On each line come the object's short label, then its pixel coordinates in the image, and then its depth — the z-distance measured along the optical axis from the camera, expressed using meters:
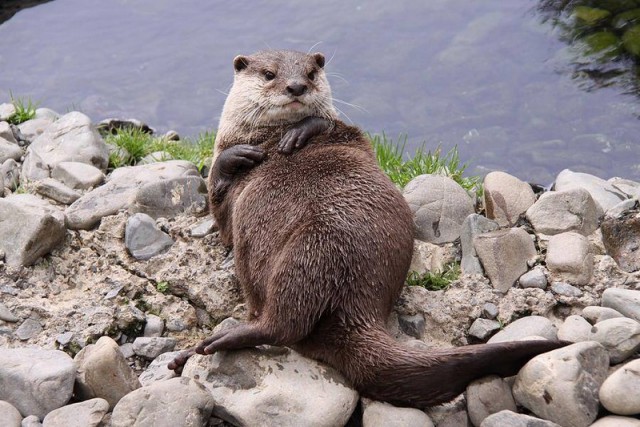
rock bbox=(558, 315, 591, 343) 3.00
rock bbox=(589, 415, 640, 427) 2.59
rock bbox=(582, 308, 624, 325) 3.14
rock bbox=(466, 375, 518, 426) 2.83
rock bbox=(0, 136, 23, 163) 4.93
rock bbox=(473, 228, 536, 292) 3.61
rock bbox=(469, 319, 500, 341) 3.40
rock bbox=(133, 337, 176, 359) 3.38
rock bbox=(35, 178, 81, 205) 4.34
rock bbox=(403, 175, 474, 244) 3.91
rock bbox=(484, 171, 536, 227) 3.96
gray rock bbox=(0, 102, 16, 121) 5.58
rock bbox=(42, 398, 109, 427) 2.83
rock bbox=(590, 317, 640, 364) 2.84
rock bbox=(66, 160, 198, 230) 4.10
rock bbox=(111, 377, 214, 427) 2.78
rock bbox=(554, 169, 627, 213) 4.11
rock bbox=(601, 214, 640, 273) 3.66
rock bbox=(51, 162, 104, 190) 4.56
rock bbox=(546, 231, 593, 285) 3.55
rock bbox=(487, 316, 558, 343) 3.13
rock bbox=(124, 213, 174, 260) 3.95
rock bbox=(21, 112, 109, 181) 4.77
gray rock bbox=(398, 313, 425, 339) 3.49
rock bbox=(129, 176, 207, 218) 4.14
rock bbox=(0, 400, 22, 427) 2.84
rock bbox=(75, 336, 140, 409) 2.99
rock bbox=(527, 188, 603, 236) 3.81
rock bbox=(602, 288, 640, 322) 3.15
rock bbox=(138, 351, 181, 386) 3.19
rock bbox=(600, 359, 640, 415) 2.60
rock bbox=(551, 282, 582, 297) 3.48
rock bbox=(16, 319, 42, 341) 3.51
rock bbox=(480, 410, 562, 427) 2.64
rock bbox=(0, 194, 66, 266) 3.78
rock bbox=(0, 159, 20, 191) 4.64
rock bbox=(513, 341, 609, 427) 2.67
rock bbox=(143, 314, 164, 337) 3.54
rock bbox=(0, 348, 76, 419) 2.92
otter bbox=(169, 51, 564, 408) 2.88
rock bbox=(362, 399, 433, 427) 2.83
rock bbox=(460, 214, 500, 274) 3.72
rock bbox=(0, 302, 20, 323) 3.56
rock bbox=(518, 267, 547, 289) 3.55
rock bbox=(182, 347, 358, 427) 2.86
